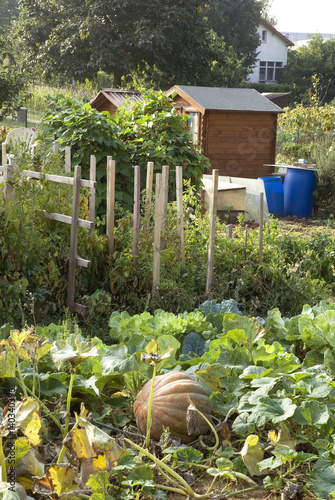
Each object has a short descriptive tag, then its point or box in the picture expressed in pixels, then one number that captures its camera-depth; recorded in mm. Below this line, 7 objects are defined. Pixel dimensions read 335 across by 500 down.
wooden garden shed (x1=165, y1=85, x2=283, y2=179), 13203
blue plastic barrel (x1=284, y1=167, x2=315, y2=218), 11477
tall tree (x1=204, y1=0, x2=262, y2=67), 39906
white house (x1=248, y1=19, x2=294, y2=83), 44469
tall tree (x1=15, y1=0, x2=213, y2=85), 22453
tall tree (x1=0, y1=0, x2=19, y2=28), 47975
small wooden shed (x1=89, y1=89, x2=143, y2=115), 14408
